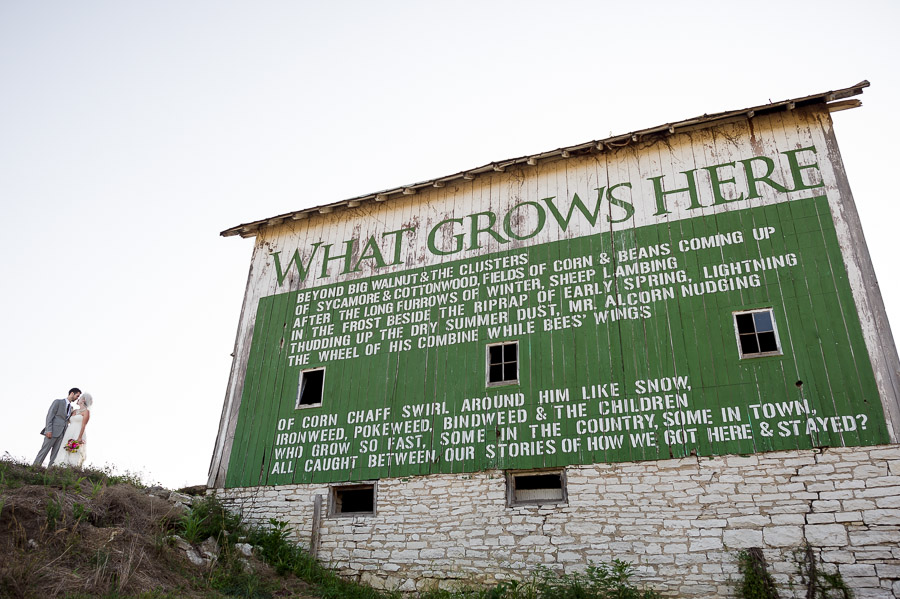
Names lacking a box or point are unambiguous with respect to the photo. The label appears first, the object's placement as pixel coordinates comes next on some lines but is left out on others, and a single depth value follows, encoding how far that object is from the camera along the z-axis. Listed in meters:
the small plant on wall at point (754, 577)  8.42
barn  9.02
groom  11.98
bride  12.13
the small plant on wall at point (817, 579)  8.21
